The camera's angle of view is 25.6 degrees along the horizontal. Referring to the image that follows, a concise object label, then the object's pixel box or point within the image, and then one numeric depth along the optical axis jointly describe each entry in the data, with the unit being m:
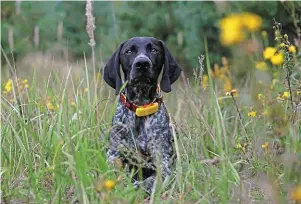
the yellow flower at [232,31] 1.58
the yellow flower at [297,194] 2.01
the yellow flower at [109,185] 2.36
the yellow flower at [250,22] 1.62
